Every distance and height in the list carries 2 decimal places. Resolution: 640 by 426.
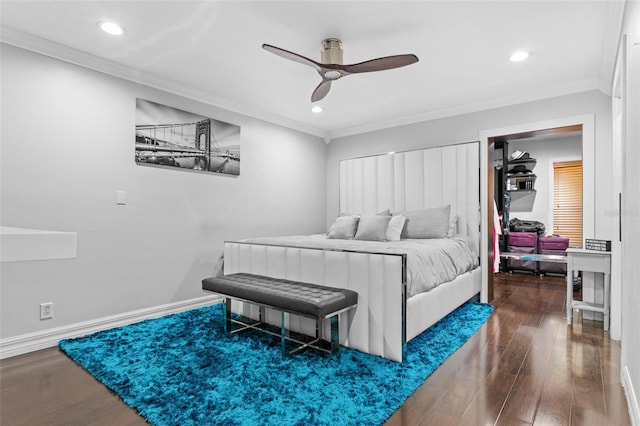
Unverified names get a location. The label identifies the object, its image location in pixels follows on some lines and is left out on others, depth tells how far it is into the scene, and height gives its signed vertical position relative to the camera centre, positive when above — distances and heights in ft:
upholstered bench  7.38 -1.95
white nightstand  10.02 -1.55
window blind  21.88 +0.99
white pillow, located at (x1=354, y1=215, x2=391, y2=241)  12.41 -0.47
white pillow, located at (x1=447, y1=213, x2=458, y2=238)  13.16 -0.38
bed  7.98 -1.08
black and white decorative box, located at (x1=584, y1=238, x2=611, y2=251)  10.34 -0.86
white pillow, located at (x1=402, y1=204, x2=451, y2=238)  12.85 -0.29
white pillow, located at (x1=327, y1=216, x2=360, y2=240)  13.48 -0.55
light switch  10.46 +0.50
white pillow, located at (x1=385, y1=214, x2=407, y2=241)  12.63 -0.47
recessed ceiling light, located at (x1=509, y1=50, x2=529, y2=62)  9.62 +4.61
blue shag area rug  5.76 -3.32
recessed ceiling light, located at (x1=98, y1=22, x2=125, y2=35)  8.22 +4.57
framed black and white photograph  11.16 +2.67
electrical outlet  8.99 -2.55
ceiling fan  7.99 +3.70
